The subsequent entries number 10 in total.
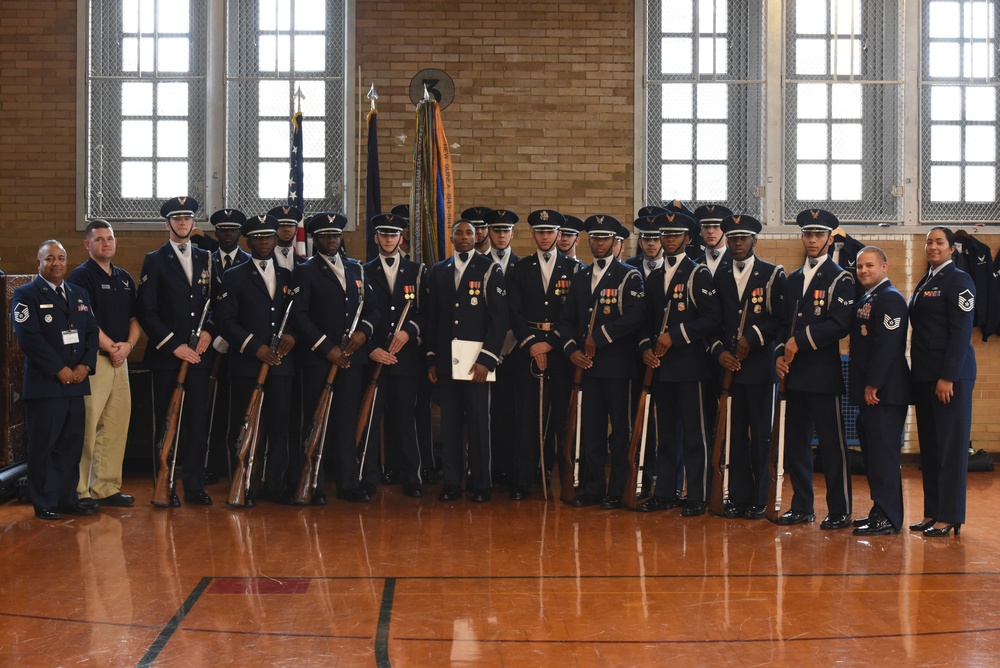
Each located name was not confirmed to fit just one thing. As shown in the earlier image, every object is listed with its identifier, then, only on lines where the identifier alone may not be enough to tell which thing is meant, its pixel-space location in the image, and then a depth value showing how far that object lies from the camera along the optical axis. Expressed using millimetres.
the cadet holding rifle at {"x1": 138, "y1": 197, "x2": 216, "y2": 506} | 6453
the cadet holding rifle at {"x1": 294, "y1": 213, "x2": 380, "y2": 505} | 6461
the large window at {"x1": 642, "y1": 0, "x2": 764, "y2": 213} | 9070
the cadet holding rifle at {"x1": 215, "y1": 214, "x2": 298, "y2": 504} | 6383
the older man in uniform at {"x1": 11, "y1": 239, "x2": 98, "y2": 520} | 5984
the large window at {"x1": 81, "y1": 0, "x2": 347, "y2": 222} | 8961
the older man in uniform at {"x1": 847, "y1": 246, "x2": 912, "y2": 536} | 5602
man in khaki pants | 6414
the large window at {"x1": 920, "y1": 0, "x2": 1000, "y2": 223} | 9094
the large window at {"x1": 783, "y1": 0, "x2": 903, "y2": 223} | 9070
